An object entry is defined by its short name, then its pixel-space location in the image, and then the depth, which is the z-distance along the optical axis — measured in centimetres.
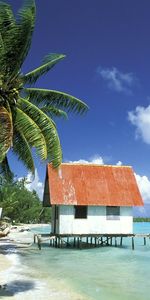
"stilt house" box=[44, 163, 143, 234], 1943
